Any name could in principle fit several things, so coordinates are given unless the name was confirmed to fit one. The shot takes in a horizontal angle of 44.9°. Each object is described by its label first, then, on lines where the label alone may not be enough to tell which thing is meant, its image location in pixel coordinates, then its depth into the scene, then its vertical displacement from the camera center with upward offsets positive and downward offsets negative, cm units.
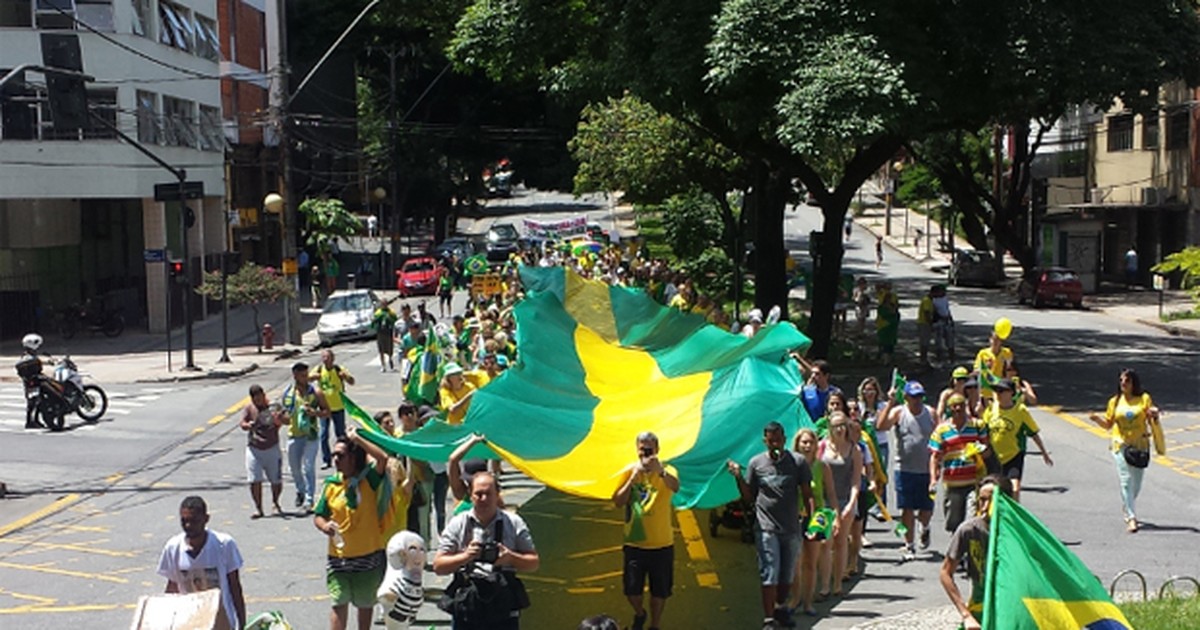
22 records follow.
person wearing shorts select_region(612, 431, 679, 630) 1020 -210
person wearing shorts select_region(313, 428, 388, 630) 973 -197
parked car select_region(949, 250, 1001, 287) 5456 -163
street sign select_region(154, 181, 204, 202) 3228 +100
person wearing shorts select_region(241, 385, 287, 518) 1511 -212
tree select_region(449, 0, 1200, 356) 2303 +277
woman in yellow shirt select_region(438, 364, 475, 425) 1392 -160
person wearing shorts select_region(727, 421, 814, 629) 1059 -206
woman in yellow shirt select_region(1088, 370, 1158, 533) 1402 -198
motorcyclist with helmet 2347 -207
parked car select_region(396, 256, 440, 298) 5097 -162
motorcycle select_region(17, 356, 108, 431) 2338 -254
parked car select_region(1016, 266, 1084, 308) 4462 -192
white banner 6097 +15
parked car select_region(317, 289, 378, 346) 3812 -221
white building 3800 +199
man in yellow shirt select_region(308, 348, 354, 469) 1697 -172
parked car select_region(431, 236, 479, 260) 5388 -64
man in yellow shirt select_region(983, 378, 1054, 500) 1344 -188
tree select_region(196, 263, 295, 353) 3684 -133
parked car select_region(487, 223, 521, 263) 6041 -42
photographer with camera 804 -183
